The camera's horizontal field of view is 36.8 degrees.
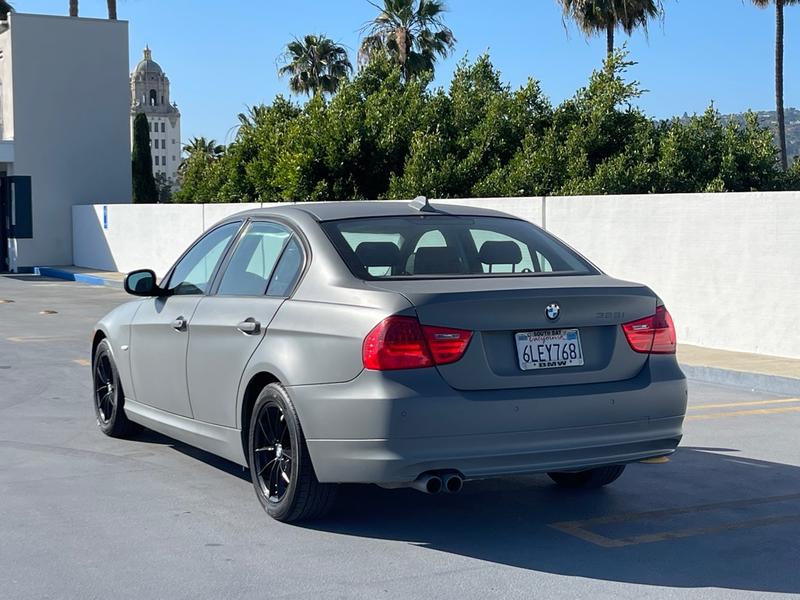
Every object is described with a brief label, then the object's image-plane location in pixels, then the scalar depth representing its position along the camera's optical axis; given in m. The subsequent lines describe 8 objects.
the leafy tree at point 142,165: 53.16
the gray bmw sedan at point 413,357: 5.46
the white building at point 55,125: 33.19
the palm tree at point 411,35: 46.03
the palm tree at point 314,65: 56.53
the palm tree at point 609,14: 43.66
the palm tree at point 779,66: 47.47
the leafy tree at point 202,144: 86.43
